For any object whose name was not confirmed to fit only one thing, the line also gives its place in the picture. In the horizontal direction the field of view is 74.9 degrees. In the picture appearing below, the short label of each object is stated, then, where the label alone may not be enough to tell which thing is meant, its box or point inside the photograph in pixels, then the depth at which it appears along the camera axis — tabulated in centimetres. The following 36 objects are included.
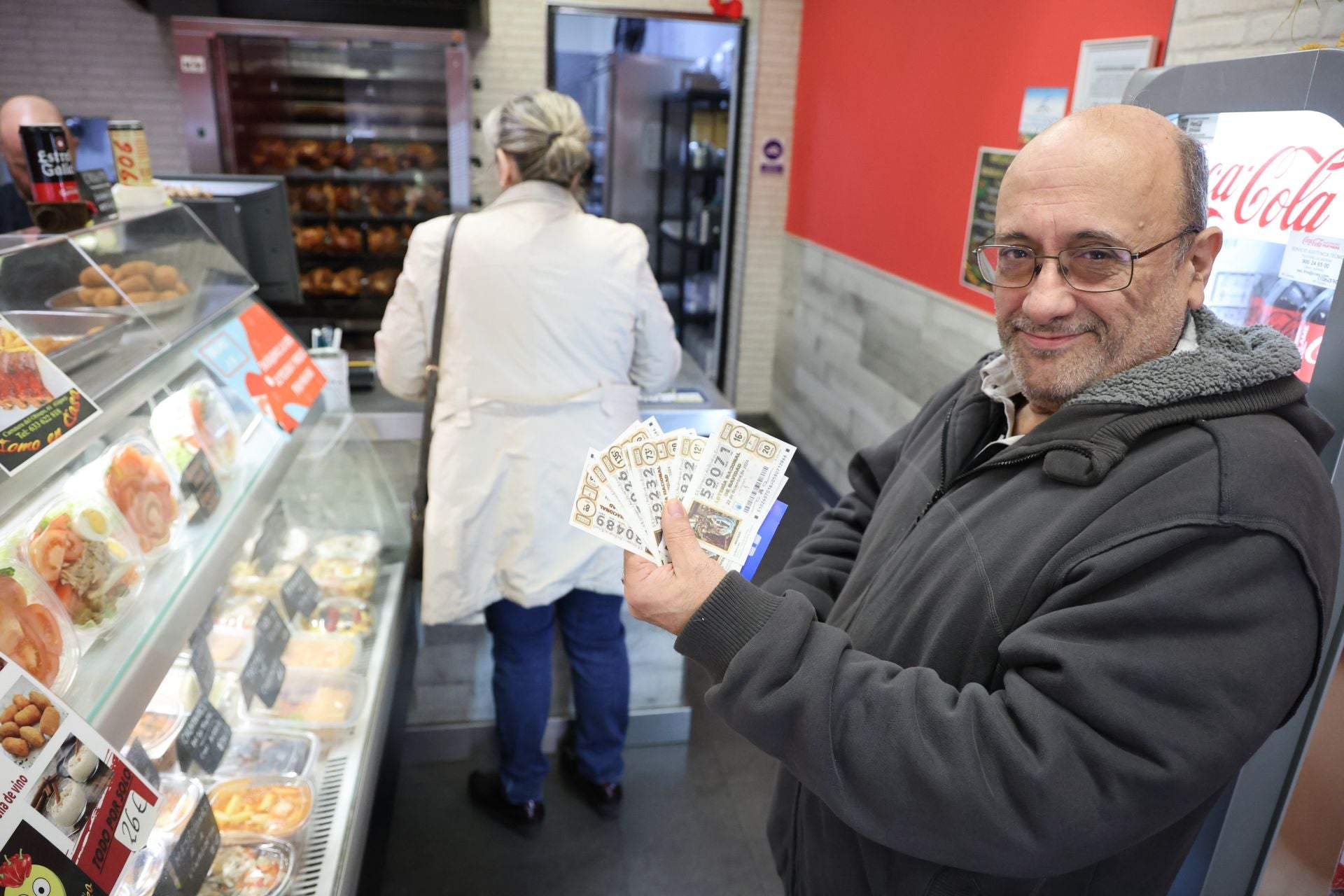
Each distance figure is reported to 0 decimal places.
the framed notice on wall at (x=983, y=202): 364
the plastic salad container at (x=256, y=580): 237
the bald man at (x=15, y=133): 340
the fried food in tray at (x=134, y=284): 190
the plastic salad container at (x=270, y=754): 205
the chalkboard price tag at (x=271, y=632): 220
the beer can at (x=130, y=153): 231
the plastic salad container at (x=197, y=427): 193
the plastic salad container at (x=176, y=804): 162
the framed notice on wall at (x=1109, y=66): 274
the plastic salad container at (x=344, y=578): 268
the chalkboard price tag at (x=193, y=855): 156
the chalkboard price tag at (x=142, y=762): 157
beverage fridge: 142
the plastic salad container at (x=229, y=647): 217
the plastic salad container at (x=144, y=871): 147
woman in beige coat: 237
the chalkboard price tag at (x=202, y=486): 190
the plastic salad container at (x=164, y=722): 176
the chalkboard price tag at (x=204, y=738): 183
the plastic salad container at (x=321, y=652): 241
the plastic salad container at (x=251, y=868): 174
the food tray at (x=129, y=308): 181
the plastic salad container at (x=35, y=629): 121
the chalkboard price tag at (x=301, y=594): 241
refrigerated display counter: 139
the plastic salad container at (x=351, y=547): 277
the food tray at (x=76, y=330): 168
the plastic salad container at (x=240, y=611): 224
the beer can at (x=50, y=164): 185
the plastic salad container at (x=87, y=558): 140
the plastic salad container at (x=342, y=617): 255
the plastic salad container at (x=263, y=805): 189
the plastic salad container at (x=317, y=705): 221
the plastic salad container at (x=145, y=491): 167
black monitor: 296
